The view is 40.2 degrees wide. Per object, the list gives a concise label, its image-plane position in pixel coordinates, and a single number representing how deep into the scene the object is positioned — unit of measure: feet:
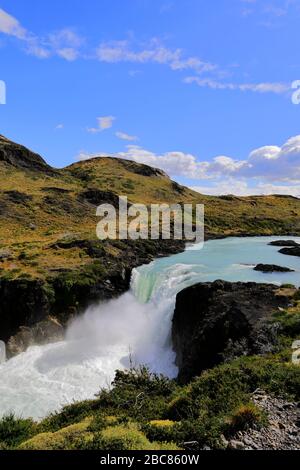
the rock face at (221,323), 76.79
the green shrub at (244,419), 40.83
